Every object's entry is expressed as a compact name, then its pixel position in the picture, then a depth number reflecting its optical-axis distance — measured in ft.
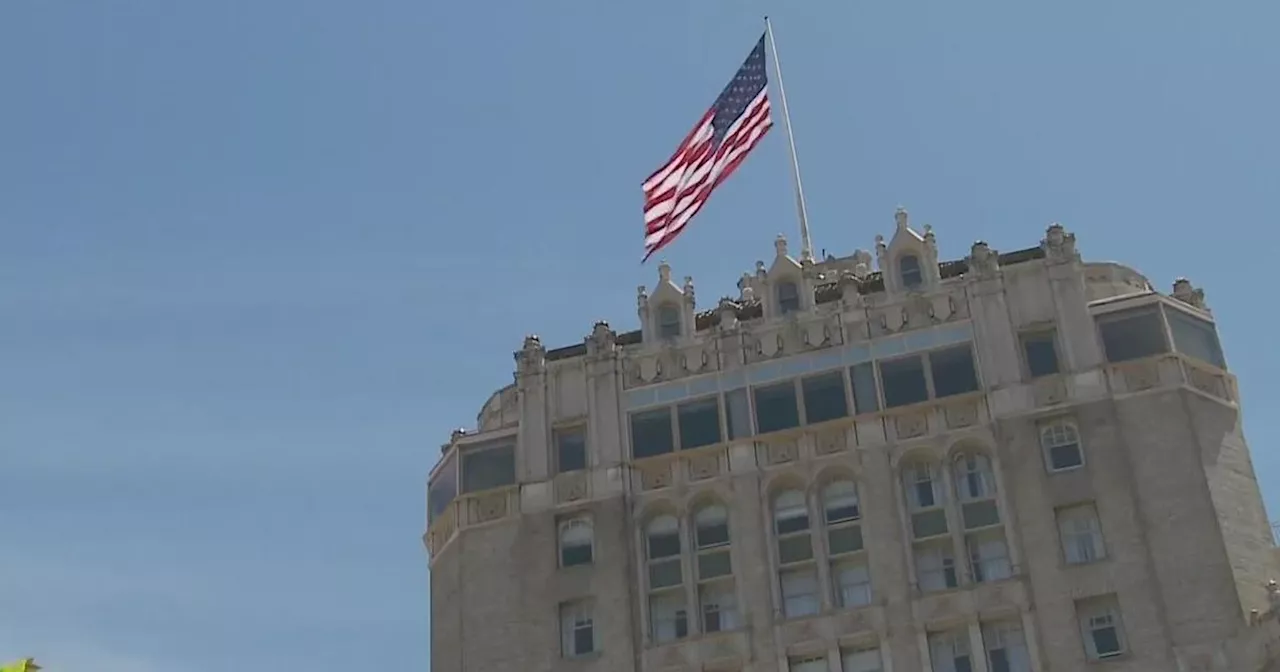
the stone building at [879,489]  183.11
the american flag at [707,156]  213.25
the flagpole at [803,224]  232.32
